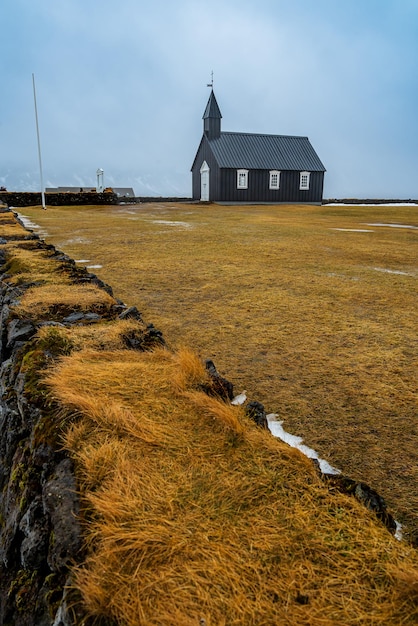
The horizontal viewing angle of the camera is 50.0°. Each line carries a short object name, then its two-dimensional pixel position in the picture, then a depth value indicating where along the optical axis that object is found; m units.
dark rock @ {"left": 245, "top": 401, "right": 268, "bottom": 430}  2.75
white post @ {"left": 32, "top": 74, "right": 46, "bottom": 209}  28.71
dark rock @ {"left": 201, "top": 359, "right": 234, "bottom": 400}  2.97
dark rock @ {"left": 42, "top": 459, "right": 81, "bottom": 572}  1.79
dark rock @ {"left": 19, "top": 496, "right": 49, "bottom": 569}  2.03
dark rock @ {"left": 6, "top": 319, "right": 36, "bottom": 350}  3.90
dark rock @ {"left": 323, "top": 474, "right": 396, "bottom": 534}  2.02
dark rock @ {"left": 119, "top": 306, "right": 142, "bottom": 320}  4.35
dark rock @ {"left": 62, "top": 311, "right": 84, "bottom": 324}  4.16
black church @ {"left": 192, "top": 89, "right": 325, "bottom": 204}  40.03
